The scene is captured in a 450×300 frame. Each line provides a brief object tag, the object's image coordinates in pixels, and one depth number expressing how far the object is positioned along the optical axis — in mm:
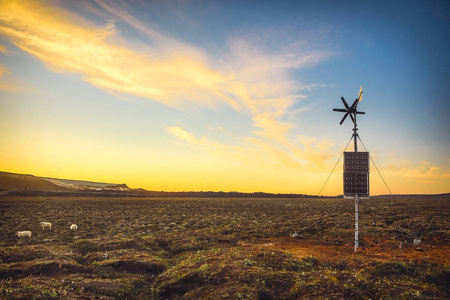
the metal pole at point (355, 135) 23705
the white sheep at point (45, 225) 37469
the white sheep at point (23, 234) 31719
